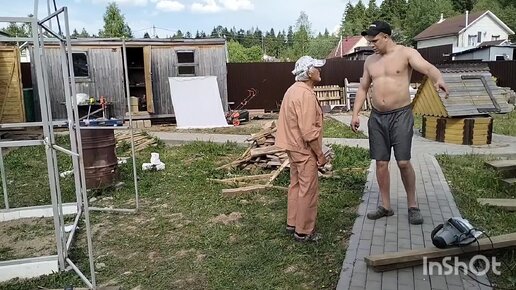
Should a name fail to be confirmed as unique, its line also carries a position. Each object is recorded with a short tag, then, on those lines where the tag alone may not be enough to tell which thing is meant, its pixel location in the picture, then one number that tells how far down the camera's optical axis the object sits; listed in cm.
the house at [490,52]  2586
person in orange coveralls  382
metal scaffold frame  323
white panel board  1355
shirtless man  408
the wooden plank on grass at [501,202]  459
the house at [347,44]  4888
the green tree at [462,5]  7369
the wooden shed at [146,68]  1355
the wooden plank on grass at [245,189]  583
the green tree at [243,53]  4160
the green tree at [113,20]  3516
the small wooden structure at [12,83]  1245
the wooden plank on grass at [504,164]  579
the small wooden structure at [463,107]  885
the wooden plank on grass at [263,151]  715
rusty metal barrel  605
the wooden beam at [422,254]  327
